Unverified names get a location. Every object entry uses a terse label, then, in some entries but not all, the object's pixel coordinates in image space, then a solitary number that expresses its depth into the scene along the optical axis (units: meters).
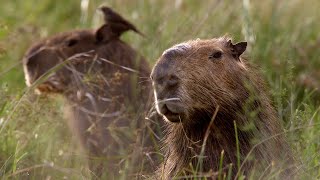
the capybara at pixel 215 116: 9.34
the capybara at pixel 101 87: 12.07
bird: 13.84
